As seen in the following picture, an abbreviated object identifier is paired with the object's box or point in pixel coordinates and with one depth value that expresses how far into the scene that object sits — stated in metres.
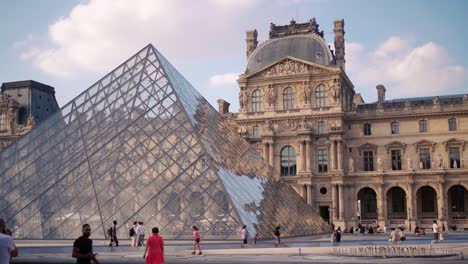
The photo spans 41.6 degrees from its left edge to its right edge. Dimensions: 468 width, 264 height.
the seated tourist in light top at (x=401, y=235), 27.61
